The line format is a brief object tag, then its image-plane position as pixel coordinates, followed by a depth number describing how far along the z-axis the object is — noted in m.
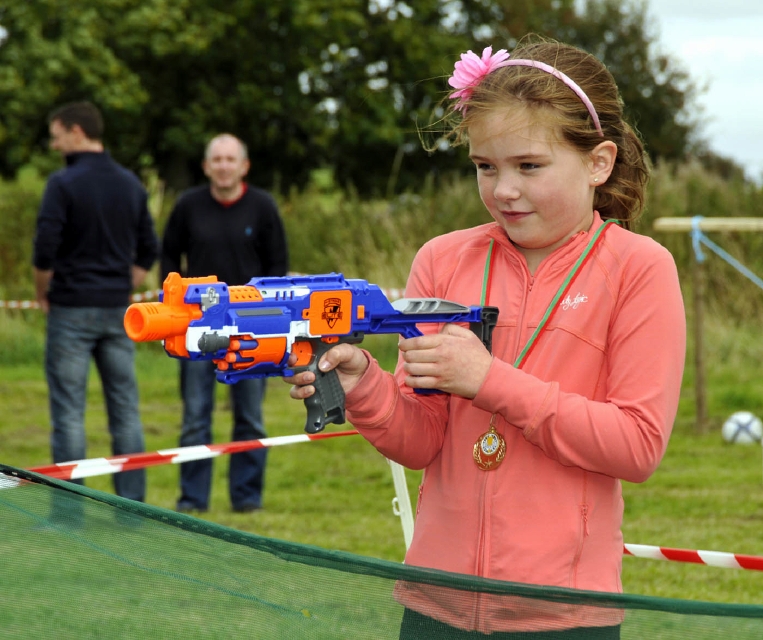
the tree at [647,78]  35.50
